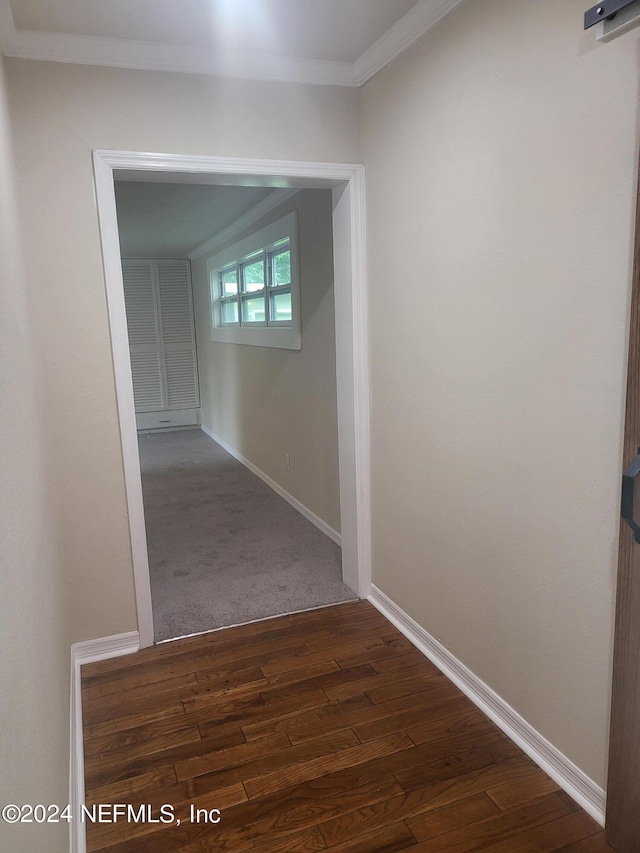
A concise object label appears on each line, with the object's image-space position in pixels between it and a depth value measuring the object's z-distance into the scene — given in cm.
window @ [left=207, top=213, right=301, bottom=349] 423
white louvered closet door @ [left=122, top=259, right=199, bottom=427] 773
